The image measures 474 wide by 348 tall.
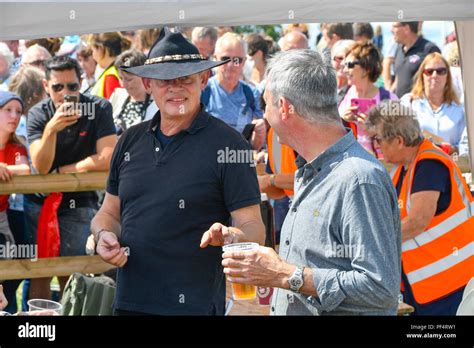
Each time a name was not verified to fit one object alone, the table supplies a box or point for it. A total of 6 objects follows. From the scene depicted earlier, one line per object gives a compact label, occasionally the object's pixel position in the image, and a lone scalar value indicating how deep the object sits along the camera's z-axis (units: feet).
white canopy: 15.94
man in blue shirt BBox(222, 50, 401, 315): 10.03
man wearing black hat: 13.52
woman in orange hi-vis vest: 17.44
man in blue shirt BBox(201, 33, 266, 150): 24.75
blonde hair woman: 24.77
